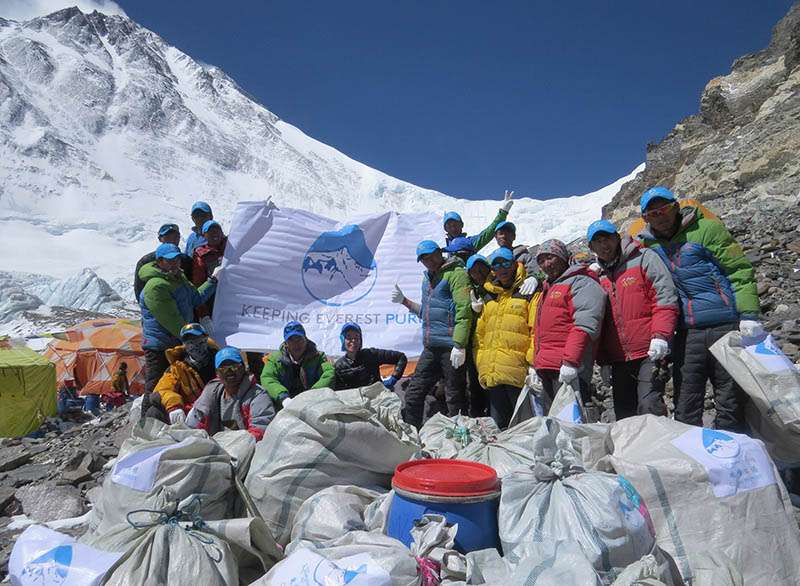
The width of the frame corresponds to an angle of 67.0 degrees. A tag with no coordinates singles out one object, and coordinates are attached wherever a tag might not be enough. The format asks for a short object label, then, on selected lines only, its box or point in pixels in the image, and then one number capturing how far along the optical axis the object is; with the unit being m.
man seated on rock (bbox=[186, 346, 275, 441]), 3.82
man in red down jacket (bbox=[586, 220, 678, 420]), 3.50
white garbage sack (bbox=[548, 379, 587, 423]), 3.28
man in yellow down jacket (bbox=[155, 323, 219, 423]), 4.11
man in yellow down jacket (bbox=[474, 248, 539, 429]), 4.18
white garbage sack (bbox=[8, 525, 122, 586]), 2.13
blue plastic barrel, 2.27
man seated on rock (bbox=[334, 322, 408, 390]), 4.63
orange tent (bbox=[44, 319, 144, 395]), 16.88
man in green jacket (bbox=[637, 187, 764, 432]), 3.46
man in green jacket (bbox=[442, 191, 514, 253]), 5.57
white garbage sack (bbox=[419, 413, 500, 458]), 3.25
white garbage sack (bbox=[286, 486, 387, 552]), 2.51
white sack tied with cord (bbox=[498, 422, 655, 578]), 2.05
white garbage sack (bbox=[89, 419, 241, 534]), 2.57
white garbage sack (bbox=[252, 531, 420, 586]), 1.88
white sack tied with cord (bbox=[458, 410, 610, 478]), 2.53
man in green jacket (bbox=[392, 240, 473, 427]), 4.62
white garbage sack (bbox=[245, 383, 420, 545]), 2.79
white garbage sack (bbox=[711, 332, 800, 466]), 2.84
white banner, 5.56
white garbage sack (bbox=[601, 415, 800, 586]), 2.26
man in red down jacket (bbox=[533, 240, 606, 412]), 3.64
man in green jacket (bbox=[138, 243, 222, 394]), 4.59
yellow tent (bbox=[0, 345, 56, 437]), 12.94
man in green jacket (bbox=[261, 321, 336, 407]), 4.24
